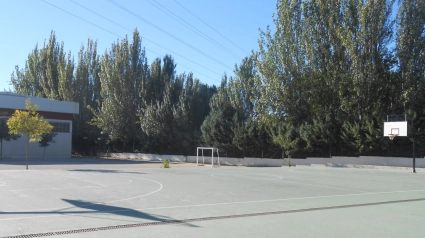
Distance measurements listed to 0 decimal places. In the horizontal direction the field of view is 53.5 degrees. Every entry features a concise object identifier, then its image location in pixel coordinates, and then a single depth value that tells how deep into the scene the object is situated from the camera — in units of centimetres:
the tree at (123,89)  5697
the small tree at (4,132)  4578
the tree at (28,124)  2994
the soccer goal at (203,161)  4691
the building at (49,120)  5162
